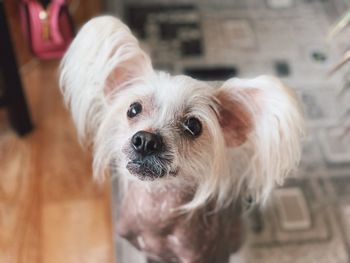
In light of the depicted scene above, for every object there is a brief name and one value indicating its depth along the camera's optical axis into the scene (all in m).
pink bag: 1.42
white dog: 0.95
